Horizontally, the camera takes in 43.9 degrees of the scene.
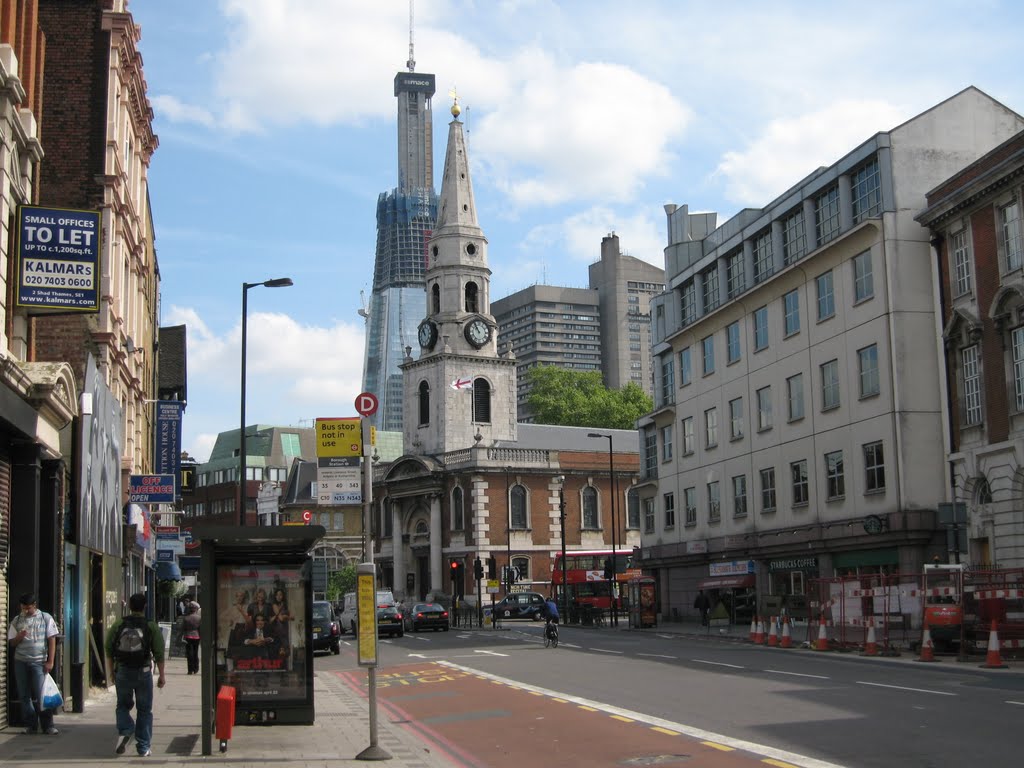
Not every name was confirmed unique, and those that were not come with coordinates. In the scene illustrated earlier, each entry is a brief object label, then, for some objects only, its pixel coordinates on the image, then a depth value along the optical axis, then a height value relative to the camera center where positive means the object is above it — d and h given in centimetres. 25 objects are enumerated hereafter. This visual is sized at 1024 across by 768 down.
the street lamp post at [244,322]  3115 +608
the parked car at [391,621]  4819 -276
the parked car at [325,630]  3590 -225
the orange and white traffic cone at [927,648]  2680 -239
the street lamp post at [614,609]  5679 -308
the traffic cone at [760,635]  3647 -275
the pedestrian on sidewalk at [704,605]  4609 -233
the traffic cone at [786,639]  3416 -270
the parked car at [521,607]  7019 -338
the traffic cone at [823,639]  3183 -253
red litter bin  1395 -179
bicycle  3688 -256
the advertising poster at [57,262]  1700 +397
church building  8612 +540
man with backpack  1358 -119
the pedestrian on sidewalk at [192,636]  2768 -180
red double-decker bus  6975 -188
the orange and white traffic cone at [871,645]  2925 -250
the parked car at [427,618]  5528 -306
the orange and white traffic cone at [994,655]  2415 -232
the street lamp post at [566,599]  6119 -273
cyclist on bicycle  3688 -202
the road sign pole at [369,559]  1376 -12
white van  5300 -240
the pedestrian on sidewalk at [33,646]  1484 -103
